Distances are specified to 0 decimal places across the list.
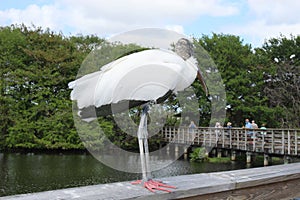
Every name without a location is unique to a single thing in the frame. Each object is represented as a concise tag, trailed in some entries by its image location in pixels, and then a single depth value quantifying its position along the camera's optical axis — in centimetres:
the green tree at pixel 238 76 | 2152
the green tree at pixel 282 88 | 2203
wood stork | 204
